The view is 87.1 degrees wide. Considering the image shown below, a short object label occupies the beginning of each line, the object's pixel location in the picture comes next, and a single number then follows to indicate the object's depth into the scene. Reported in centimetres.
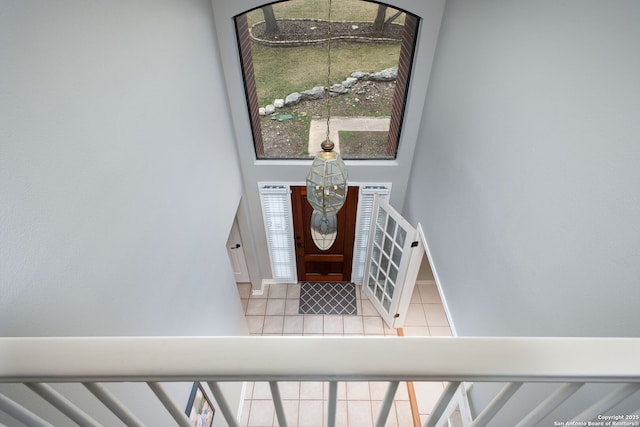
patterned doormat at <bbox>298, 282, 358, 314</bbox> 416
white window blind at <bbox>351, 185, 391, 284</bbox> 361
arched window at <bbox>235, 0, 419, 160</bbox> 267
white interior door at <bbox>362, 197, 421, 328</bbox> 320
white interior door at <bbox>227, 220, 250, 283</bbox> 387
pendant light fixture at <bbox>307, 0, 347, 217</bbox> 188
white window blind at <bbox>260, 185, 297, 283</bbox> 362
